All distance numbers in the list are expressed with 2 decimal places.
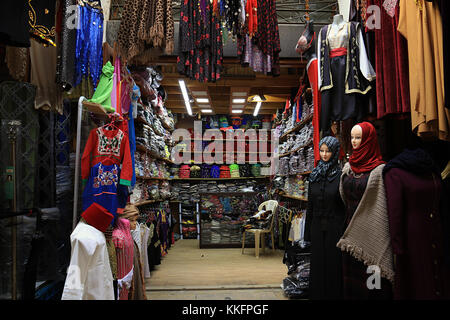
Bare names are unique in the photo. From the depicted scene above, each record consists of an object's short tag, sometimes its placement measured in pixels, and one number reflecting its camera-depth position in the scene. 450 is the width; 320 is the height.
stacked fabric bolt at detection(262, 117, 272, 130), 8.55
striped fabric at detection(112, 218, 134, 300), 2.46
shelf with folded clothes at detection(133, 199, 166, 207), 4.37
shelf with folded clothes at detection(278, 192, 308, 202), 4.71
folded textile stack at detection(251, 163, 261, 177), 8.00
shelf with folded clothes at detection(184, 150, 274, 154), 8.15
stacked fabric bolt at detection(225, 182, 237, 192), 7.90
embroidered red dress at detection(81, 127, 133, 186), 2.58
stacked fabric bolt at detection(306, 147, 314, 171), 4.68
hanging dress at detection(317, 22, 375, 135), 2.40
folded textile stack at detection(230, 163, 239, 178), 8.05
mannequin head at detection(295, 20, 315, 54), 3.14
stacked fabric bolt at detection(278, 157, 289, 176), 6.10
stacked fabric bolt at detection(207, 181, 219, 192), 7.84
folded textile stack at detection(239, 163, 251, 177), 8.06
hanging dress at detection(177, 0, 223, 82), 3.13
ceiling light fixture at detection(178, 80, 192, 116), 5.40
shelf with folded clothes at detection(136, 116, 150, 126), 4.33
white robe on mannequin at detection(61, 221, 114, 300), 1.57
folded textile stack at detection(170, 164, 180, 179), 7.96
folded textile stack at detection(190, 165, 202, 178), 8.05
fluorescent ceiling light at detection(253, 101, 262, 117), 6.98
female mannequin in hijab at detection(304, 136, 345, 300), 2.66
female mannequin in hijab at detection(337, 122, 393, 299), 2.00
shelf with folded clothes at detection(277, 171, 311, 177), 4.73
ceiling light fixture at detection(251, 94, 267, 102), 6.04
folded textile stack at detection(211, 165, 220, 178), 8.07
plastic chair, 5.46
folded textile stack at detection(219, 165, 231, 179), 8.07
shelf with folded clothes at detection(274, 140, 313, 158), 4.77
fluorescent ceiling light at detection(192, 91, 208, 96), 6.06
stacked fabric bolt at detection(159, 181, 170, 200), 6.00
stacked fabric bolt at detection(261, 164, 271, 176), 7.99
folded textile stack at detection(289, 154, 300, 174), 5.47
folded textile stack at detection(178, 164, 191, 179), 8.02
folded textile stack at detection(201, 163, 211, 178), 8.06
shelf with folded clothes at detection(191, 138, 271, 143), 8.20
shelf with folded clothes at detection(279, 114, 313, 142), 4.73
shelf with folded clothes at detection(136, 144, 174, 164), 4.45
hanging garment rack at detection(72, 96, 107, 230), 2.40
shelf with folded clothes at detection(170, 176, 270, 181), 8.10
